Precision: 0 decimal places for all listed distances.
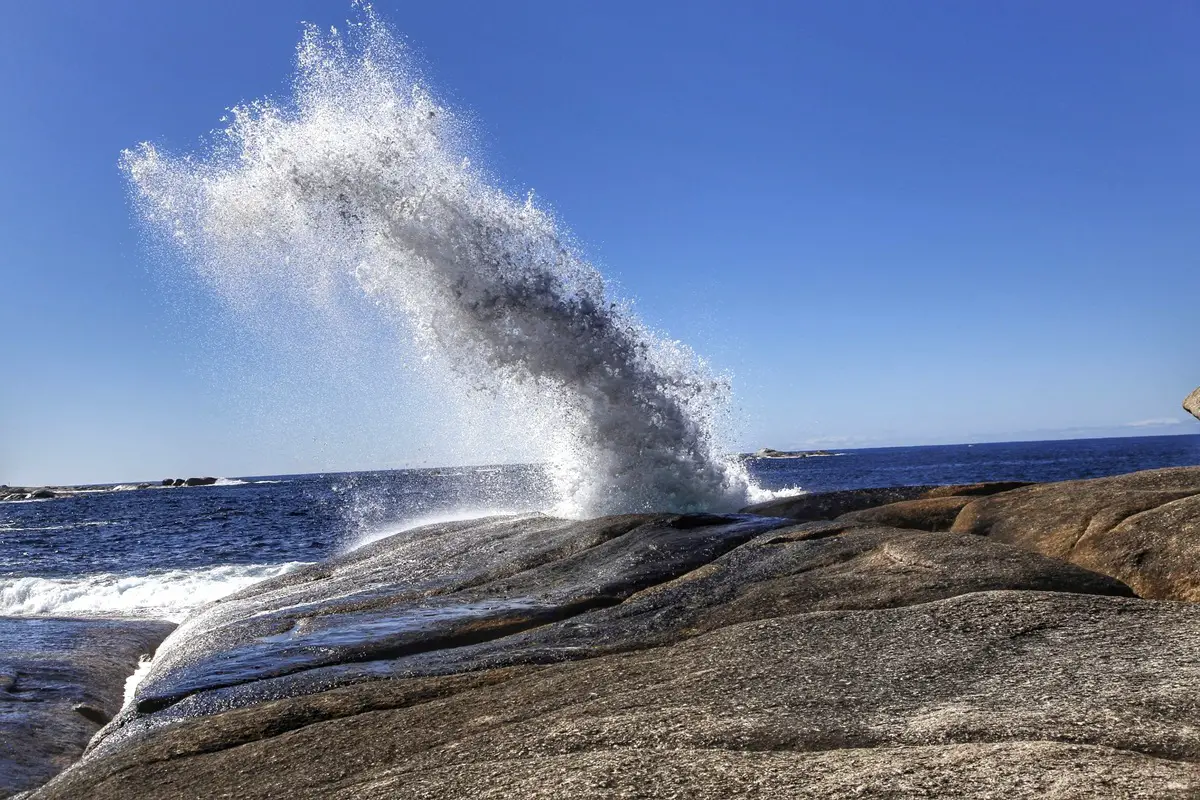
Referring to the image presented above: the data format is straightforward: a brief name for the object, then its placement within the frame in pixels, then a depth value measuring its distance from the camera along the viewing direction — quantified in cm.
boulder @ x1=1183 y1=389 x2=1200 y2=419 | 1480
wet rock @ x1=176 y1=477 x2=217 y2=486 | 17925
